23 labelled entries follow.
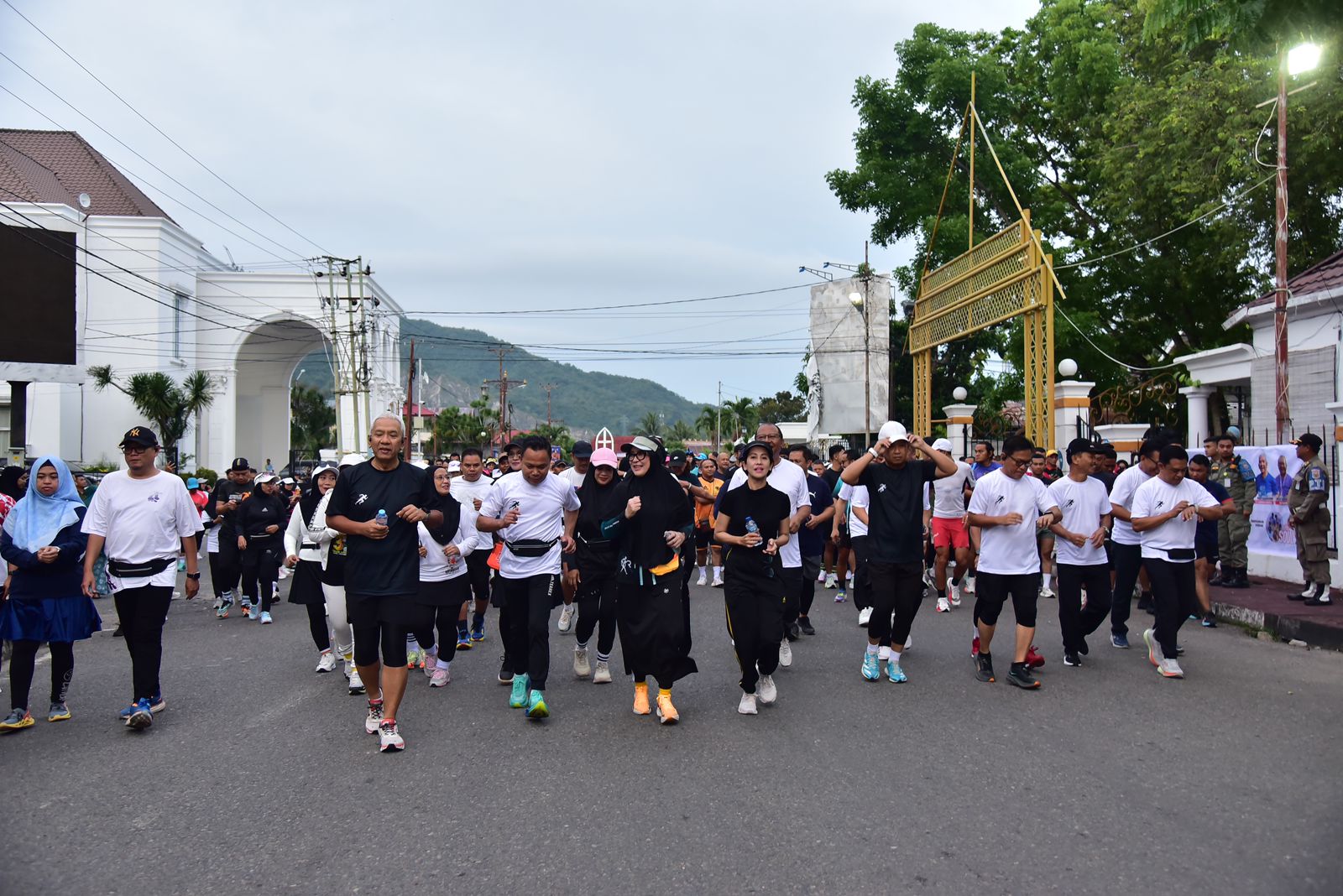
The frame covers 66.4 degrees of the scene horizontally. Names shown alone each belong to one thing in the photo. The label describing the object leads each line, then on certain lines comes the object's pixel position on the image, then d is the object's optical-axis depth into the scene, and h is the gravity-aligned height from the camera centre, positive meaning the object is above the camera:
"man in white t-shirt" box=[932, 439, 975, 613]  10.91 -0.67
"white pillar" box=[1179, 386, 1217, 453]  17.72 +0.83
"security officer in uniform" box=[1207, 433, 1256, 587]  12.07 -0.70
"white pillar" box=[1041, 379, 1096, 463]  17.36 +0.82
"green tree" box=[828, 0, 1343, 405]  20.75 +7.11
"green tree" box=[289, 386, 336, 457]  84.25 +3.29
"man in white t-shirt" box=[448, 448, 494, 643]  8.67 -0.34
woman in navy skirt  6.28 -0.73
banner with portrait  12.23 -0.46
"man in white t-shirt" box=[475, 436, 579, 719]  6.75 -0.56
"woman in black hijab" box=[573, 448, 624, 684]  6.81 -0.58
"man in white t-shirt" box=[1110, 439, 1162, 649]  8.06 -0.72
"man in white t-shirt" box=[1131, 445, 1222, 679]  7.52 -0.61
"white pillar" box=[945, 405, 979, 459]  21.57 +0.65
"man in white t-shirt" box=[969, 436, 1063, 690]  7.27 -0.60
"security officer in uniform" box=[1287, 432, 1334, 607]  10.44 -0.61
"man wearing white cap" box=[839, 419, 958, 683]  7.23 -0.48
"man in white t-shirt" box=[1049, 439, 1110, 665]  7.88 -0.77
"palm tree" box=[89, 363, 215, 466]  39.19 +2.42
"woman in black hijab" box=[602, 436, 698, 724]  6.40 -0.74
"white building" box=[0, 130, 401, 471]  40.84 +7.12
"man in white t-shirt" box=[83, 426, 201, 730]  6.27 -0.57
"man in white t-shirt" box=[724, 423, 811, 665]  7.14 -0.31
